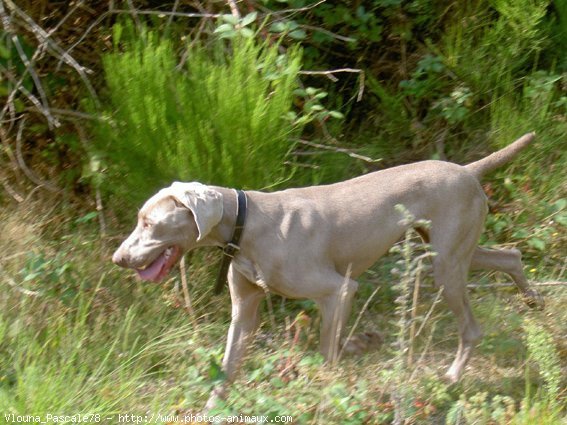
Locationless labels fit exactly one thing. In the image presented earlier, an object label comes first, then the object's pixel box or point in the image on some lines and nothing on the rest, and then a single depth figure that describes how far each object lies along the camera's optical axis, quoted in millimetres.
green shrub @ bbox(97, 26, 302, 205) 9469
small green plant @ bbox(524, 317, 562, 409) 7234
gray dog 8187
